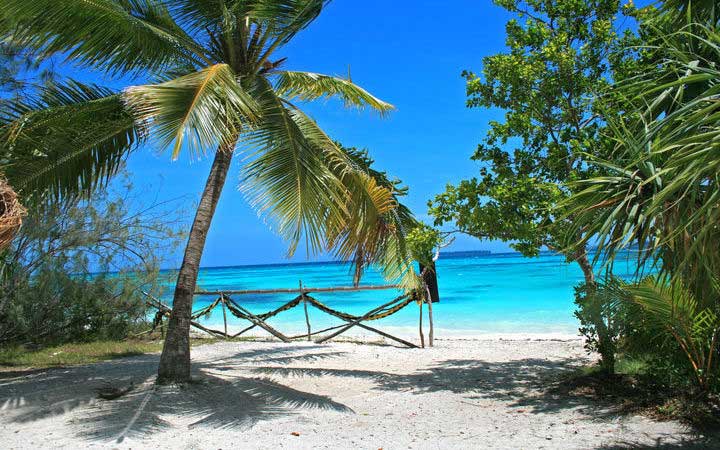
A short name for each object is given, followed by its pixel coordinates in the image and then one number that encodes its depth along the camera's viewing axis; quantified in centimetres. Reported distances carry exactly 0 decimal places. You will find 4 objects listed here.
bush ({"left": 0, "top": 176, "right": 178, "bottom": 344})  988
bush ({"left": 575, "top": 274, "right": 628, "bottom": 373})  570
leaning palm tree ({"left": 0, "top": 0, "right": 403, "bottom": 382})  590
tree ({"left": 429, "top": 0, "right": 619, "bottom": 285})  641
